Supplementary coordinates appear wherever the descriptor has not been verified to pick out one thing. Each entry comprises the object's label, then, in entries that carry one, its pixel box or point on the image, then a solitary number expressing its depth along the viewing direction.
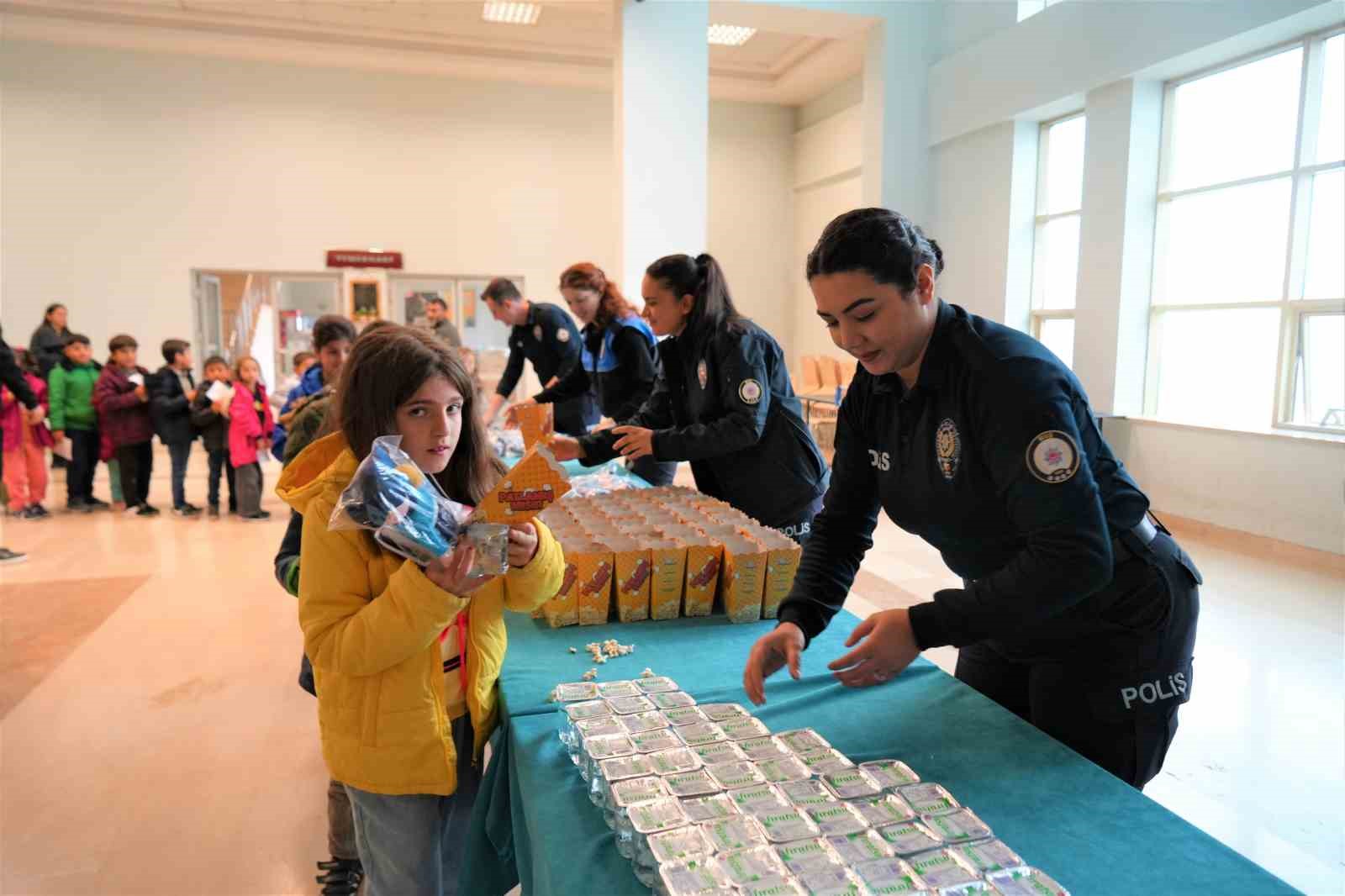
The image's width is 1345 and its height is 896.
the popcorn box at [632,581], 1.74
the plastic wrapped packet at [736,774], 1.05
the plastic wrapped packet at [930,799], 1.01
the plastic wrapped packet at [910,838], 0.93
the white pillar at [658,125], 7.23
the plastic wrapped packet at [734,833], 0.93
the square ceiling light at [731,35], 9.89
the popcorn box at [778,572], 1.79
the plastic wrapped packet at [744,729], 1.19
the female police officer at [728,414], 2.31
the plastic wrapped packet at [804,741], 1.16
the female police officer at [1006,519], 1.06
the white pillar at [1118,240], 6.41
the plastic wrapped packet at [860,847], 0.90
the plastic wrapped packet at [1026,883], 0.86
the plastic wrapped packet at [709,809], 0.98
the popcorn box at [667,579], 1.76
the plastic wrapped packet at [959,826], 0.95
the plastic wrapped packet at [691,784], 1.03
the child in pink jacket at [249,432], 6.19
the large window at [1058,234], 7.48
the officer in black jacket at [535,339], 4.37
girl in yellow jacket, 1.15
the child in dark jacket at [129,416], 6.38
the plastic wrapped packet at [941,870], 0.87
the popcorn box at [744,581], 1.75
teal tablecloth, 0.95
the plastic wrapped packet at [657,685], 1.37
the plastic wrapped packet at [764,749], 1.13
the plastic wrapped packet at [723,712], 1.26
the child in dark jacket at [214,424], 6.32
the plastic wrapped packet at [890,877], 0.85
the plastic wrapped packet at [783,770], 1.07
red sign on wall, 10.63
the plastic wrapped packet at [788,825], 0.94
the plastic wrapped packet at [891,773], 1.07
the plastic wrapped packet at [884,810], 0.98
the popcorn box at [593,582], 1.72
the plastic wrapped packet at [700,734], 1.17
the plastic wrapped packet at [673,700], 1.29
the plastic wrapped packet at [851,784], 1.04
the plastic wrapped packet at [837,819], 0.95
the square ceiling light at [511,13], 9.08
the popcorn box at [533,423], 2.68
